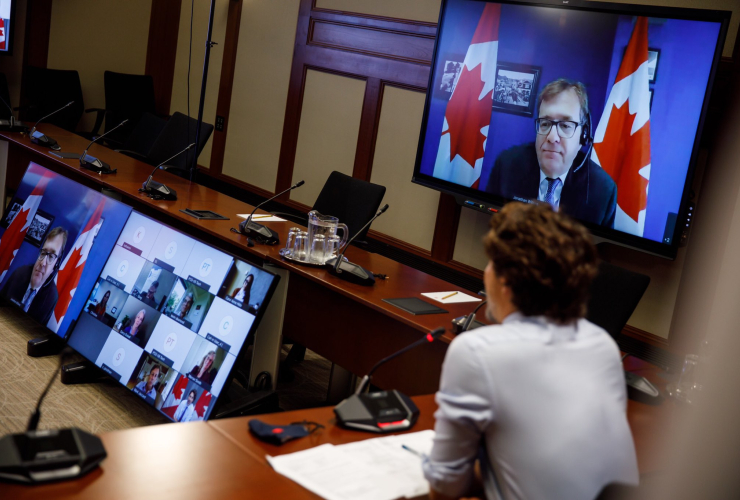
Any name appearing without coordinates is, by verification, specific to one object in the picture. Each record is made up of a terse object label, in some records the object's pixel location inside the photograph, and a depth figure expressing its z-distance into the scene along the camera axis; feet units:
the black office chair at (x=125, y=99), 21.72
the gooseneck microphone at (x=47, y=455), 4.04
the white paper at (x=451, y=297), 9.00
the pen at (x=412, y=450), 5.13
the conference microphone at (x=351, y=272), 9.07
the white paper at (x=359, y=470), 4.52
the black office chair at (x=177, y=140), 15.64
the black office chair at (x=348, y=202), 12.02
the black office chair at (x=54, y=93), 20.52
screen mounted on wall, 12.08
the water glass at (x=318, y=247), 9.75
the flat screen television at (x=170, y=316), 8.25
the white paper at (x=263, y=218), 11.74
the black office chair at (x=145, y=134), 17.81
